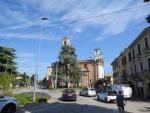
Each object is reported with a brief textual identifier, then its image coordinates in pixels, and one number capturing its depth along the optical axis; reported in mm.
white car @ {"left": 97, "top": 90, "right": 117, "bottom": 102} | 14476
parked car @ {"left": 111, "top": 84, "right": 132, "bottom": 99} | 18071
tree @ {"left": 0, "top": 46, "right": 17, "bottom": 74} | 33520
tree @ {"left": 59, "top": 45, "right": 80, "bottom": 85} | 38333
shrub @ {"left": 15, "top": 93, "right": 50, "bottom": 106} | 13692
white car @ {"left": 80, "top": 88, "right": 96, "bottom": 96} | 20954
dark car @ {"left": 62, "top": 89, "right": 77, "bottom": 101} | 15852
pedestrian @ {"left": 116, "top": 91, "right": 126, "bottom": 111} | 7941
